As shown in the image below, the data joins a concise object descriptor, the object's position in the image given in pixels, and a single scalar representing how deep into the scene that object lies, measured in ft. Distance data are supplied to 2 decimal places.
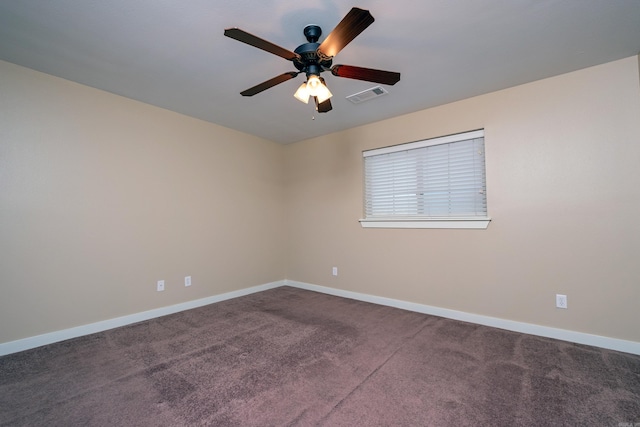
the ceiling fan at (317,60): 4.89
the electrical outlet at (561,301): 8.02
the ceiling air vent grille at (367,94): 9.04
